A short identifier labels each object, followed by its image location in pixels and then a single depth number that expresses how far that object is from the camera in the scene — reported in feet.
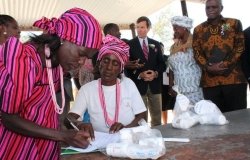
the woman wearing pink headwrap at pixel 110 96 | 8.90
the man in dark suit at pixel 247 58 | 12.79
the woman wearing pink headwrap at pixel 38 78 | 5.10
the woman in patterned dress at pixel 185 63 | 13.38
